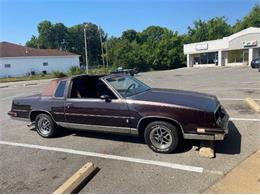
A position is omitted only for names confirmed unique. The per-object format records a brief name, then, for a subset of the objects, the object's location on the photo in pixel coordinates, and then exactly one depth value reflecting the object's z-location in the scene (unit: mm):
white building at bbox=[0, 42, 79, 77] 35979
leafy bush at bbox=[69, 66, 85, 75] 32105
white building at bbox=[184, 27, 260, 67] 31956
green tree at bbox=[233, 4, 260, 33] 52647
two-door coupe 3782
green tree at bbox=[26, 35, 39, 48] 71774
